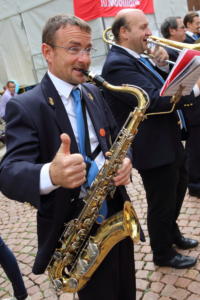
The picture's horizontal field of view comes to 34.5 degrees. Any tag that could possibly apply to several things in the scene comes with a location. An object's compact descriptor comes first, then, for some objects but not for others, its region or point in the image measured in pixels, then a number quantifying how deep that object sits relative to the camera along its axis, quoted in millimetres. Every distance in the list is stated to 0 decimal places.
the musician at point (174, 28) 4379
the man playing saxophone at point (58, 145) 1660
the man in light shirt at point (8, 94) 9586
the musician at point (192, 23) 5430
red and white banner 8633
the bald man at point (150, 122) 2654
